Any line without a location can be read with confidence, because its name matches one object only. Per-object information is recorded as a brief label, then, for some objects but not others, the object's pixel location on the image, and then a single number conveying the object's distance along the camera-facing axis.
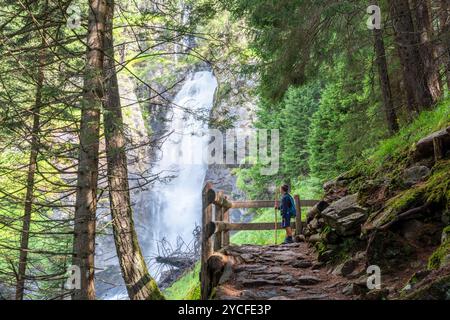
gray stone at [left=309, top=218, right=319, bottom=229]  8.10
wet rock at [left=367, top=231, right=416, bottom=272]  4.72
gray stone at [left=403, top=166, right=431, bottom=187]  5.37
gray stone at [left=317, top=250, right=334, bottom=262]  6.45
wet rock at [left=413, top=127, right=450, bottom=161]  5.16
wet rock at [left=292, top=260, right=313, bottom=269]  6.79
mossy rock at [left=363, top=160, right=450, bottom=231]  4.58
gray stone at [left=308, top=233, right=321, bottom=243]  7.57
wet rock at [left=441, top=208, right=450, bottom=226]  4.37
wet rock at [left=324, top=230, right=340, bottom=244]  6.43
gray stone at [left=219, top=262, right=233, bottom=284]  5.95
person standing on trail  10.45
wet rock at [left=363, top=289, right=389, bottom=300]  3.99
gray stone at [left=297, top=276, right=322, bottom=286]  5.77
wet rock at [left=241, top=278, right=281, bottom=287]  5.81
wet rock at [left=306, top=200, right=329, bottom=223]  7.80
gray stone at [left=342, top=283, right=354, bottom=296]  4.81
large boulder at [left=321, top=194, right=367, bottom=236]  5.93
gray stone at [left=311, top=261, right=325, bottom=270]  6.53
